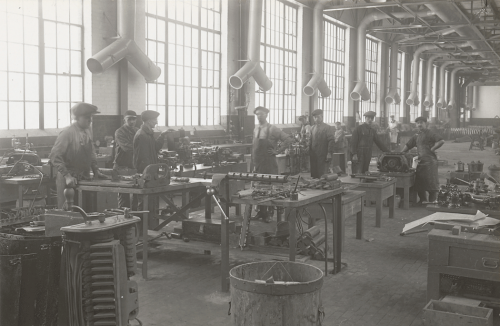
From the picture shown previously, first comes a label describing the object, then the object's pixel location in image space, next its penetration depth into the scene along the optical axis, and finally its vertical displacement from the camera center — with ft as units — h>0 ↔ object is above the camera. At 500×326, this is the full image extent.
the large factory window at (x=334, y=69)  62.64 +8.03
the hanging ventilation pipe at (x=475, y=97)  141.59 +10.63
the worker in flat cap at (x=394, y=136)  63.26 +0.08
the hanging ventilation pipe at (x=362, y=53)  60.87 +9.50
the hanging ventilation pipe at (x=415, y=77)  83.30 +9.36
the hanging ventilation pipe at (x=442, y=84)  103.34 +10.51
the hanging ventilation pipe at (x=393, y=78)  75.87 +8.74
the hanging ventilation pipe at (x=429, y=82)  93.50 +9.64
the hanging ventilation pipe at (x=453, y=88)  112.78 +10.87
